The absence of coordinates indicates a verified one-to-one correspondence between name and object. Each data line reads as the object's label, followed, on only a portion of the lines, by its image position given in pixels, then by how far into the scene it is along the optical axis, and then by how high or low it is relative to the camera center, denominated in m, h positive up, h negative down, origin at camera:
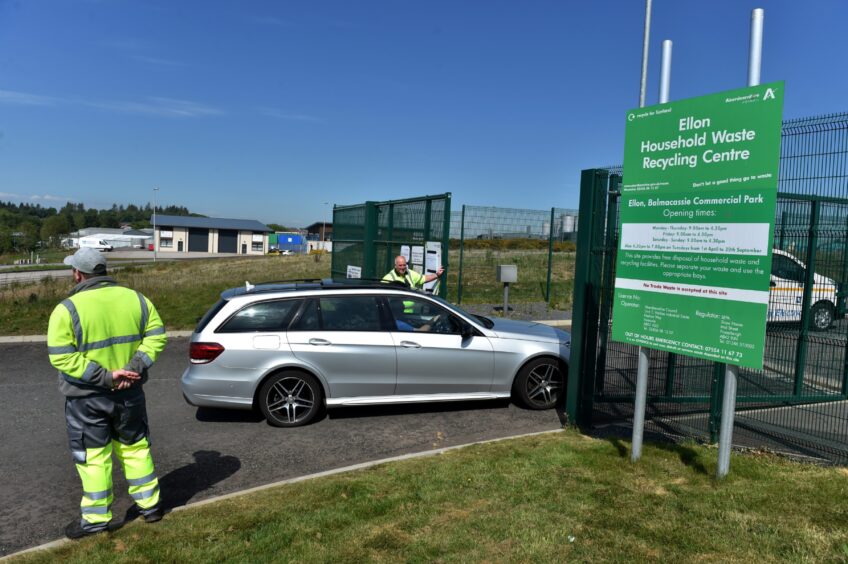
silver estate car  6.97 -1.22
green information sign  4.42 +0.26
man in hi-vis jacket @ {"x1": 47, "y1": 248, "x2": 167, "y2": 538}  4.34 -1.01
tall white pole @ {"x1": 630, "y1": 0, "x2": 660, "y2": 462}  5.29 -1.20
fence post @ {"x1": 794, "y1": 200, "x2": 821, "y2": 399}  6.50 -0.44
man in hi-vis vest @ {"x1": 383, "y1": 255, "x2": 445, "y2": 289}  10.60 -0.50
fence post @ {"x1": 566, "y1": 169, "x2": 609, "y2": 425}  6.39 -0.43
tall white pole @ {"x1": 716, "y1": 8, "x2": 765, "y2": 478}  4.55 -1.03
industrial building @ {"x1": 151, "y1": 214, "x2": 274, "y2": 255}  108.12 -0.13
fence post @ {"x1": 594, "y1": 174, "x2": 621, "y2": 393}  6.37 -0.07
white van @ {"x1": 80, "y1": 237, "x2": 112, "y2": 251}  100.17 -2.08
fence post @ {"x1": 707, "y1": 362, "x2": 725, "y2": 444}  5.94 -1.27
